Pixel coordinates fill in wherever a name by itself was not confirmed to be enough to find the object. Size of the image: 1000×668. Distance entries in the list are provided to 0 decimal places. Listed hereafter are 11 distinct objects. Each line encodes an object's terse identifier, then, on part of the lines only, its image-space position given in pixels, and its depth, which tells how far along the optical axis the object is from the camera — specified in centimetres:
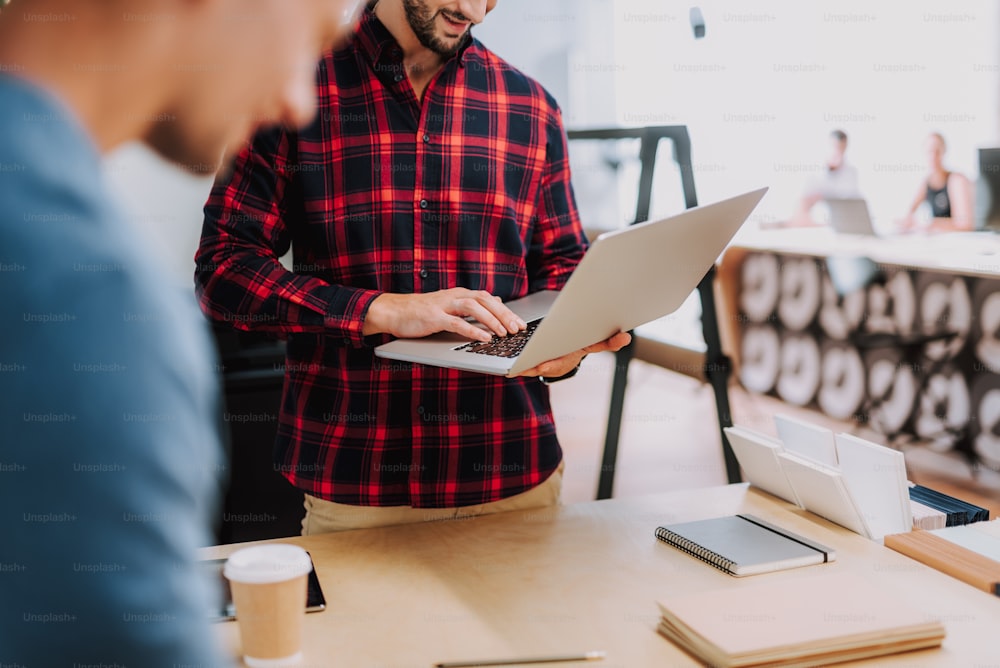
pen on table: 109
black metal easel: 303
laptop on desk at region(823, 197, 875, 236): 505
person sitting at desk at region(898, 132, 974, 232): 518
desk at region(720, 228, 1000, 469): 430
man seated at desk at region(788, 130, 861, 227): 597
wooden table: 113
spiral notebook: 135
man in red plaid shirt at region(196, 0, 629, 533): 171
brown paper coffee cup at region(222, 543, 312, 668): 102
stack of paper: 105
